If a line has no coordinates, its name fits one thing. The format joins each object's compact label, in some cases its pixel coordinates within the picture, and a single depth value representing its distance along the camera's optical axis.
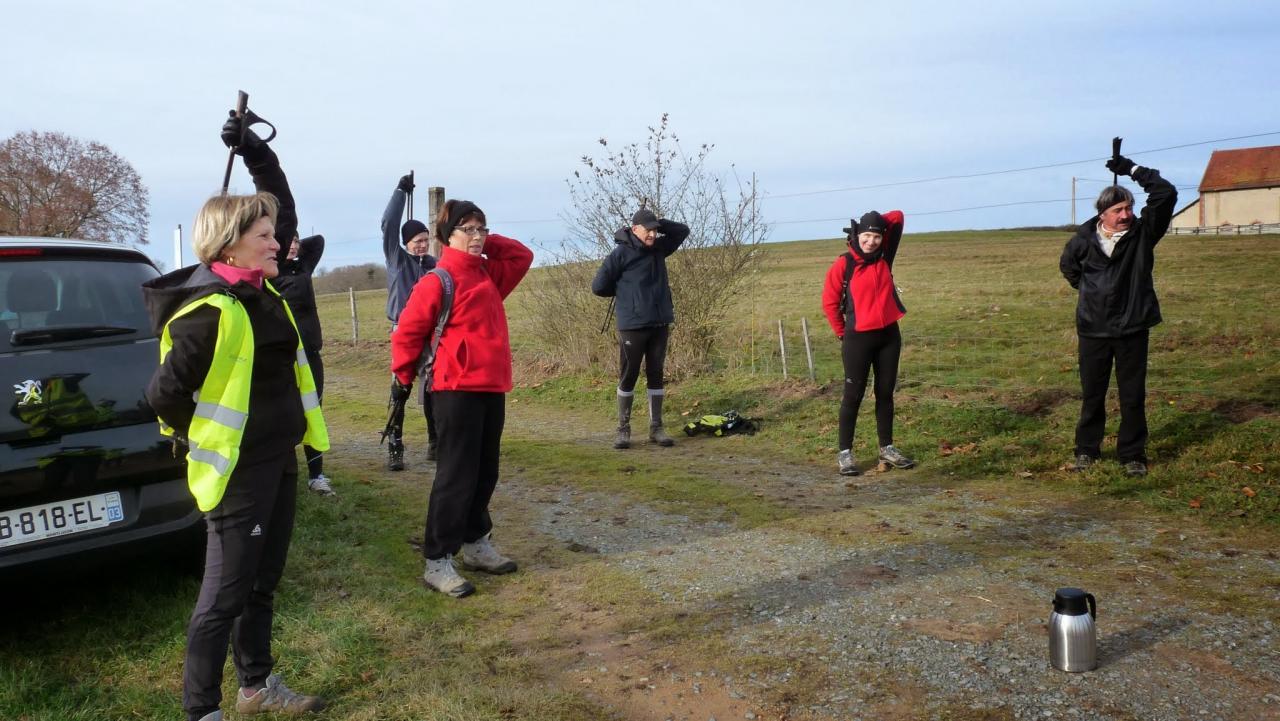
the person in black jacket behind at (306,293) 6.25
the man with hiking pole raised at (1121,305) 6.31
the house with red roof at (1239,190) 59.03
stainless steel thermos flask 3.36
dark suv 3.67
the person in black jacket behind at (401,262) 7.19
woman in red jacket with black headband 4.52
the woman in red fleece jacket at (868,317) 6.99
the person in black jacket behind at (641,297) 8.48
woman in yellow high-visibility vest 2.92
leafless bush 12.21
